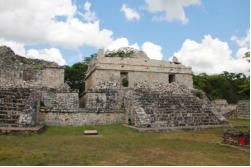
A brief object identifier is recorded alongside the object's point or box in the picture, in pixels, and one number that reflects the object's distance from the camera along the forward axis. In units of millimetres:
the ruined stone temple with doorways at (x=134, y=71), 14523
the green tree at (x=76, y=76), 31891
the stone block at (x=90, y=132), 9125
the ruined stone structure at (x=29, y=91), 9820
